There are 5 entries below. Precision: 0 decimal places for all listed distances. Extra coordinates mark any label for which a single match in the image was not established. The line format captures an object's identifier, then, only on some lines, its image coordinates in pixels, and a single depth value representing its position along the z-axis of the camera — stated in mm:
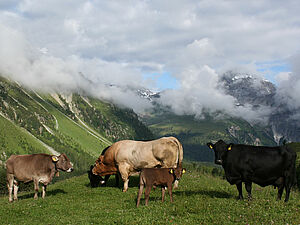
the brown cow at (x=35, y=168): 23453
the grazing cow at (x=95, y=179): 28062
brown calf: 17500
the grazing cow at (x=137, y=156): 23984
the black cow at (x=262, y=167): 18109
